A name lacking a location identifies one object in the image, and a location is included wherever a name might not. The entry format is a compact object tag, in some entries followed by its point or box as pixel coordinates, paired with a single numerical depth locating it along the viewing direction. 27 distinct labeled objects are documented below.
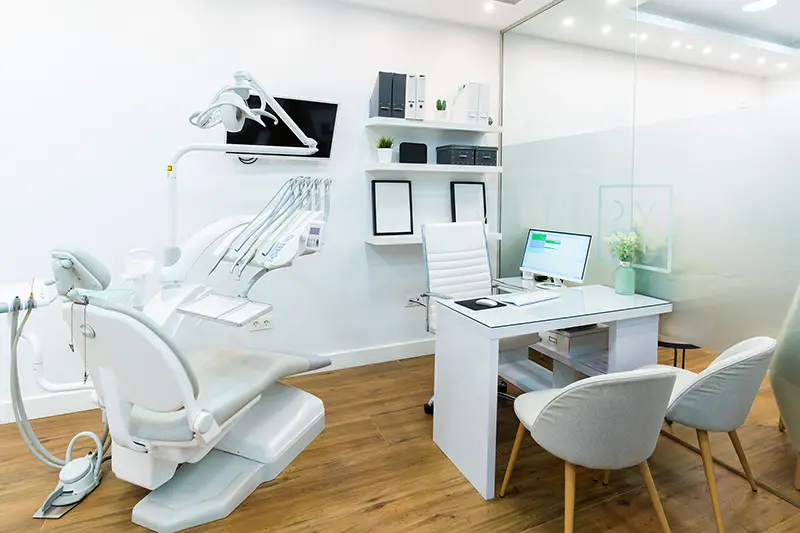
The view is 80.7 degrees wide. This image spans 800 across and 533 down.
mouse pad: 2.34
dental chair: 1.61
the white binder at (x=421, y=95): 3.39
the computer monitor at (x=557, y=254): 2.94
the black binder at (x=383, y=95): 3.28
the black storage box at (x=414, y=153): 3.48
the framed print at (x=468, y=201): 3.87
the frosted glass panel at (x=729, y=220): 2.06
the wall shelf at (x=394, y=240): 3.48
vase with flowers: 2.67
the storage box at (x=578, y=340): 2.60
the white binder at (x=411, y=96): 3.36
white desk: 2.06
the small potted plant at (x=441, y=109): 3.56
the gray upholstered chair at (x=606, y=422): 1.54
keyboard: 2.48
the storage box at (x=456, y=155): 3.59
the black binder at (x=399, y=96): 3.32
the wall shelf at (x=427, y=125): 3.34
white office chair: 2.91
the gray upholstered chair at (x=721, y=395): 1.78
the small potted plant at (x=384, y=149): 3.45
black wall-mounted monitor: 3.09
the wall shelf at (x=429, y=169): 3.39
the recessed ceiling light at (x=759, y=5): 2.05
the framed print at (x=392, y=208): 3.57
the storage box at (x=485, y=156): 3.70
